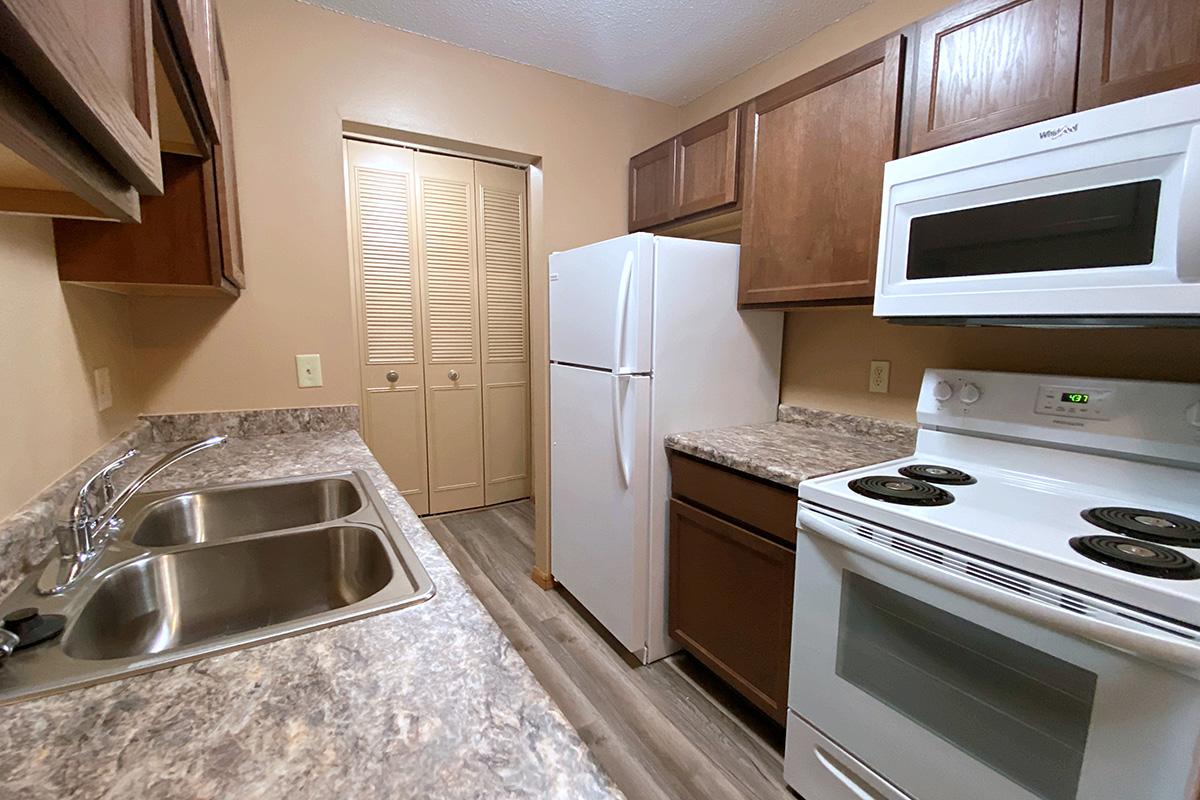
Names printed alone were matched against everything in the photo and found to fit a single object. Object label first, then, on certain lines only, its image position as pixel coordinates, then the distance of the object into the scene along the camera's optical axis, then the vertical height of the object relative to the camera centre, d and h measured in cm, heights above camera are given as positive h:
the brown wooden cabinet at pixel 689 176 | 193 +69
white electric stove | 81 -49
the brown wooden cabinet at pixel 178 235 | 112 +22
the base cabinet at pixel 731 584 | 148 -80
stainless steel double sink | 62 -42
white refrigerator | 180 -18
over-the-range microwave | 93 +26
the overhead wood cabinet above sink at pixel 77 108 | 35 +18
